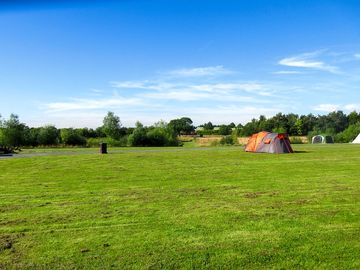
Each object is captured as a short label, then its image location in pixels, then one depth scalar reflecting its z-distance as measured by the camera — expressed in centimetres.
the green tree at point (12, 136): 5006
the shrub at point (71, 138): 5156
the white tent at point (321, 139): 5409
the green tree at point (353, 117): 9525
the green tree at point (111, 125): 5934
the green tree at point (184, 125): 12448
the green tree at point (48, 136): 5103
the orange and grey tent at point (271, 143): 2841
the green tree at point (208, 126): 13684
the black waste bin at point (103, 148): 2955
